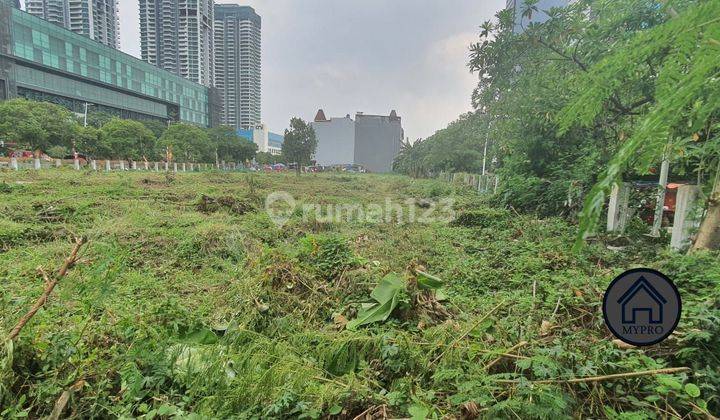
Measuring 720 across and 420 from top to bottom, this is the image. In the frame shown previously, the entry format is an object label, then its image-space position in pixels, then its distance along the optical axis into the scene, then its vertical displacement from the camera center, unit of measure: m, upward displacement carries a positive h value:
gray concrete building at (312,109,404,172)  77.44 +6.96
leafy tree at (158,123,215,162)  37.00 +2.37
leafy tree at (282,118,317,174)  37.12 +2.83
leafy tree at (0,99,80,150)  22.53 +2.27
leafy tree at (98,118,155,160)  30.00 +1.97
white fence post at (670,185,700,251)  4.58 -0.36
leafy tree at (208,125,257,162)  44.38 +2.77
